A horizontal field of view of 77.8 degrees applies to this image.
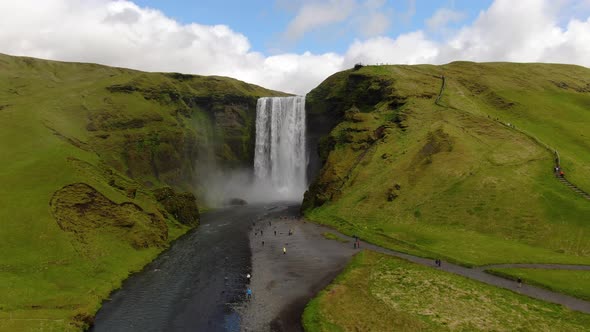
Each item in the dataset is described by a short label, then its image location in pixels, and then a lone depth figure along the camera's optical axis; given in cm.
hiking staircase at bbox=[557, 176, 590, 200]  5399
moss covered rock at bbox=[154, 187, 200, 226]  7788
